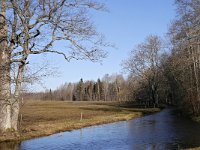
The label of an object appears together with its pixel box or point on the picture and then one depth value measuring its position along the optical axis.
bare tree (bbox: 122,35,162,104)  81.44
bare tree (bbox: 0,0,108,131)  22.70
